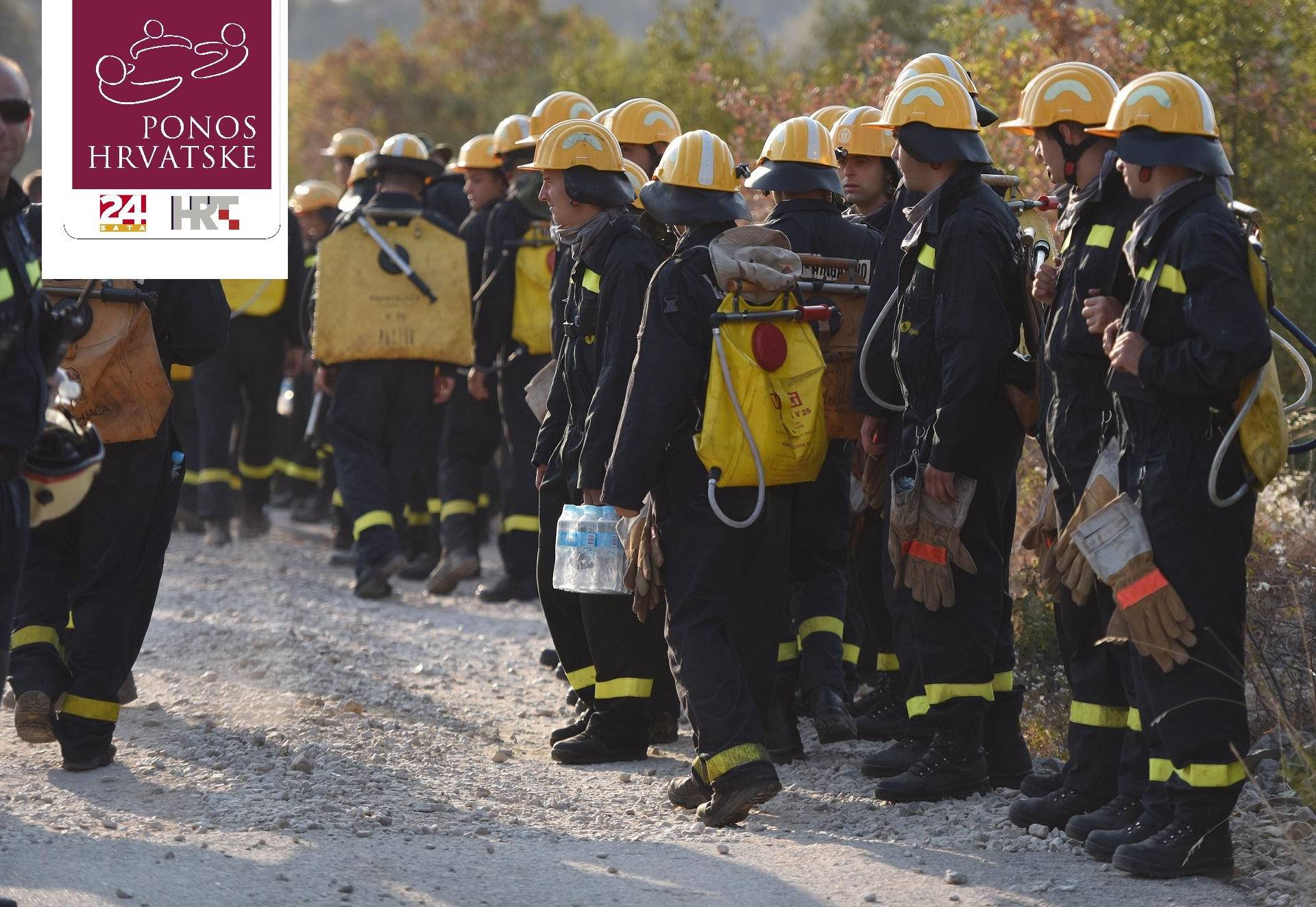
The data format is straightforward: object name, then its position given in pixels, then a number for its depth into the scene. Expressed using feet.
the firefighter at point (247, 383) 78.18
